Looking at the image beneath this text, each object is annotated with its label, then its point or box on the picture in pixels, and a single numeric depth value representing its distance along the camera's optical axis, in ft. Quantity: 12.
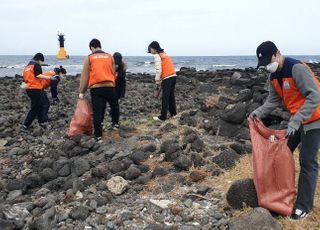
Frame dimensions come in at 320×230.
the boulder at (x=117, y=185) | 11.87
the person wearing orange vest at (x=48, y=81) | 20.64
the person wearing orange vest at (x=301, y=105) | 8.66
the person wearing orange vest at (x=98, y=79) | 16.49
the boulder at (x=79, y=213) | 10.30
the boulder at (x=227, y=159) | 12.90
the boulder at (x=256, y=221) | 8.65
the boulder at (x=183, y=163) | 13.02
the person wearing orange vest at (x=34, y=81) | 20.14
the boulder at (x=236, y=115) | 16.10
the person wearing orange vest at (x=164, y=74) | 19.22
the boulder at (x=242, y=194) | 9.87
